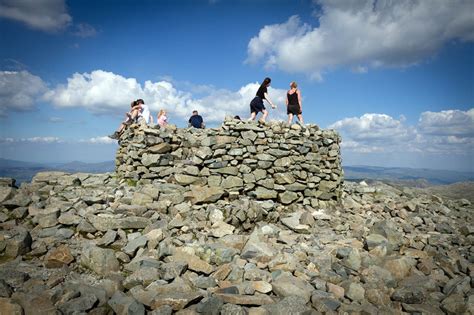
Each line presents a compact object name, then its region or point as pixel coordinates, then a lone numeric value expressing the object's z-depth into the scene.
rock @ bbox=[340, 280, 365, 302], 5.98
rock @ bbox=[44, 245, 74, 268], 6.13
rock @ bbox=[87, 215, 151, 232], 7.77
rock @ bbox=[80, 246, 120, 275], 6.14
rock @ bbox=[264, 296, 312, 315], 5.17
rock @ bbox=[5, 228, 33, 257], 6.38
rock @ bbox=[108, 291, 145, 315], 4.82
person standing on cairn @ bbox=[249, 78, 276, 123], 12.24
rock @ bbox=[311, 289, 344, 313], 5.47
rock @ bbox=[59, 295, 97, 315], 4.65
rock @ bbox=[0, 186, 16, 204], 8.36
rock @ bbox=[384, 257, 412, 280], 7.14
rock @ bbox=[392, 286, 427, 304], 6.08
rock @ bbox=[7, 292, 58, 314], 4.56
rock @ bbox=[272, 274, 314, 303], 5.81
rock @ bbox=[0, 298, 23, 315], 4.43
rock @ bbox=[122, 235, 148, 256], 6.87
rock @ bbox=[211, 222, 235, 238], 8.30
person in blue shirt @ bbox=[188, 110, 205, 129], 15.89
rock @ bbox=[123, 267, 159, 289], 5.71
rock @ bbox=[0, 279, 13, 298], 4.82
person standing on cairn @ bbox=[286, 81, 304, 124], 12.48
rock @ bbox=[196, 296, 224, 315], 5.02
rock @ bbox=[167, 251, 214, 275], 6.44
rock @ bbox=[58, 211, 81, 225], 7.79
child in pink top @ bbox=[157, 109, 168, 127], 14.86
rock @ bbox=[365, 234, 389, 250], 8.29
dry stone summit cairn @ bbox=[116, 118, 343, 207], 11.05
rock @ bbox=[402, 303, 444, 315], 5.71
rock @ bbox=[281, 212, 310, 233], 9.56
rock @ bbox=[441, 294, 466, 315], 5.72
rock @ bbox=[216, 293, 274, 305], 5.30
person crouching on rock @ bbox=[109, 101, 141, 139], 14.05
